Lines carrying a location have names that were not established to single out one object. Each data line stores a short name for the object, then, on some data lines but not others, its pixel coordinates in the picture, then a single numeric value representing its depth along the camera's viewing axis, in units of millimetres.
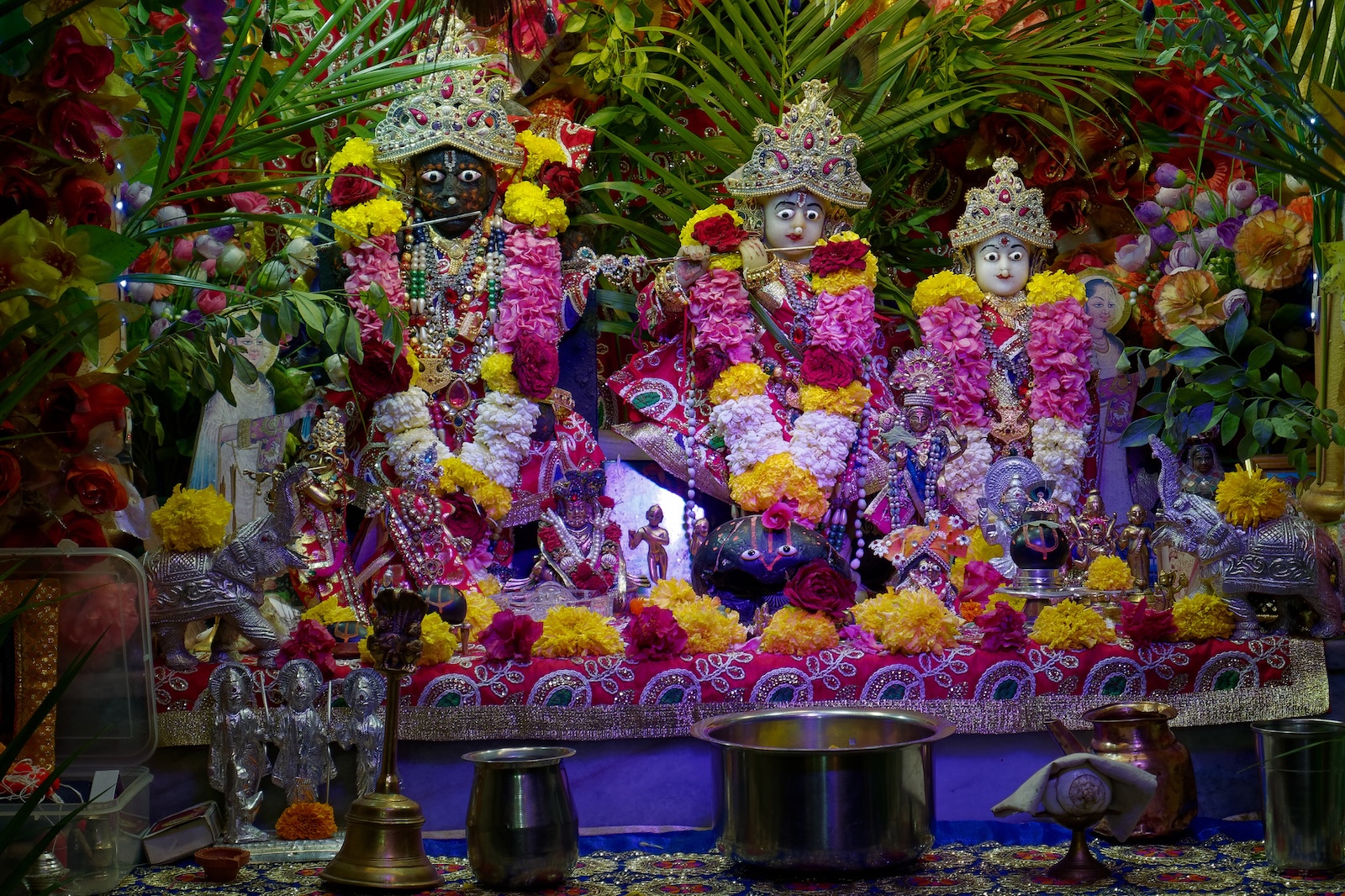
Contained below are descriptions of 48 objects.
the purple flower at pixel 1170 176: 5465
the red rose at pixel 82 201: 2367
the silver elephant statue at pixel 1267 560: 4391
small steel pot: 3150
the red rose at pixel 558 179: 5523
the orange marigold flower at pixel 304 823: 3725
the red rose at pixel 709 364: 5457
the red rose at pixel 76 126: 2254
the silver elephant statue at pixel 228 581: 4156
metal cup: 3244
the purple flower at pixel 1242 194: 5059
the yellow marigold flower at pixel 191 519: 4172
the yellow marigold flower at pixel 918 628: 4371
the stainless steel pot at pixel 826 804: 3145
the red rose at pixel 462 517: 5121
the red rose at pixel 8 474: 2320
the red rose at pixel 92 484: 2635
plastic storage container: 2779
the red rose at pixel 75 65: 2184
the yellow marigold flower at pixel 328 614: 4590
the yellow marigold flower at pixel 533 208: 5418
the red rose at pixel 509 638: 4262
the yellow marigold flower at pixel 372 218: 5254
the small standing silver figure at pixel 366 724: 3857
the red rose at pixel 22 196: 2297
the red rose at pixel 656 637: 4289
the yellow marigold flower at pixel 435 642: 4234
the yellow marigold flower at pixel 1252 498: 4438
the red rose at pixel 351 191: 5266
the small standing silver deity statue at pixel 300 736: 3814
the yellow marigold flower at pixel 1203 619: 4453
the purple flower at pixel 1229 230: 5098
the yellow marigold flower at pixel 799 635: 4383
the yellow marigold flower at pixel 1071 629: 4391
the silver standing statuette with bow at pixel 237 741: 3803
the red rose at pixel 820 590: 4531
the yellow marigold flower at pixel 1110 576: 4891
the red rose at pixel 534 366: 5258
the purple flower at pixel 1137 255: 5512
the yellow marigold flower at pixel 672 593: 4617
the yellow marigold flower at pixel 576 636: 4301
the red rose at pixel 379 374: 4984
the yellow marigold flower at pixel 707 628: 4406
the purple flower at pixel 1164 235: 5449
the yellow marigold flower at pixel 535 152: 5551
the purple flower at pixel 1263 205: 5004
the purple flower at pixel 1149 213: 5484
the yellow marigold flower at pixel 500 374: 5312
